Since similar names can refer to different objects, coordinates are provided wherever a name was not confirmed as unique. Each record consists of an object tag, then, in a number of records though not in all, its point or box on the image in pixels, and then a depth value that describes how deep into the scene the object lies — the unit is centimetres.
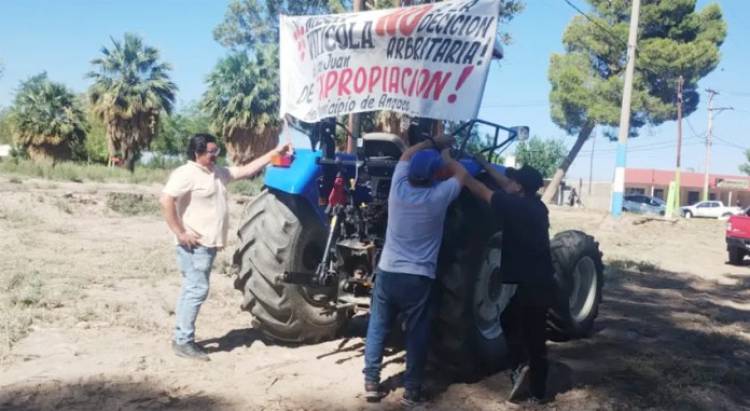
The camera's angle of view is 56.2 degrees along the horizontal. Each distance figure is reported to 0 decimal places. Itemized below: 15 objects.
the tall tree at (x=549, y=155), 5730
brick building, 6519
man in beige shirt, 557
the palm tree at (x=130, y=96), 3216
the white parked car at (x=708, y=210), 4503
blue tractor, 537
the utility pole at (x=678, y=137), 3205
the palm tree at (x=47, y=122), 3177
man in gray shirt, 472
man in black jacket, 487
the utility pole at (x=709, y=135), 5594
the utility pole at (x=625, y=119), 2344
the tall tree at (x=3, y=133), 5371
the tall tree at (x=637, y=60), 3494
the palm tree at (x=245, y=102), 3062
